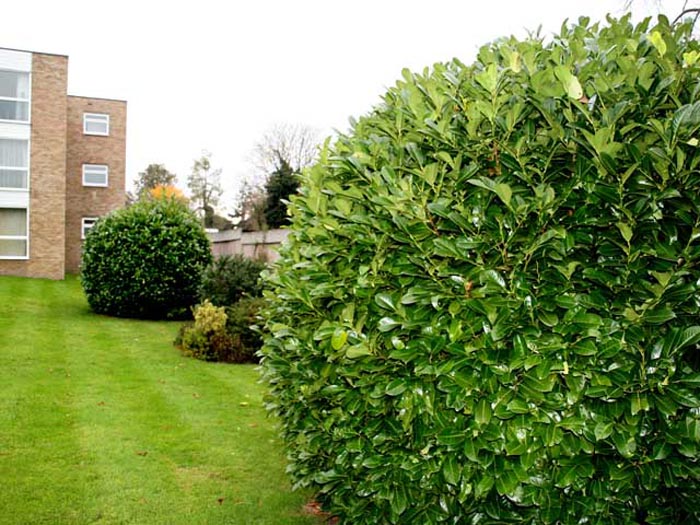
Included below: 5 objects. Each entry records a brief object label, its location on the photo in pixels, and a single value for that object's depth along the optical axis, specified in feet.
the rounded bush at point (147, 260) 47.14
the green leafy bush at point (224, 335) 34.58
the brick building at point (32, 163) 78.64
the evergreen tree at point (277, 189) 74.43
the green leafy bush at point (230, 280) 39.29
